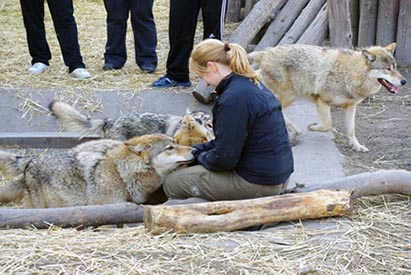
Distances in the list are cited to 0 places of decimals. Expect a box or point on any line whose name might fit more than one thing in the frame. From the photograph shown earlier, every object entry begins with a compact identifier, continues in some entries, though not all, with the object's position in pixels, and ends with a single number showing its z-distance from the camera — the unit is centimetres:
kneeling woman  991
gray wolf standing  1545
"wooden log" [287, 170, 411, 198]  1061
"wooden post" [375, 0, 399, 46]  1931
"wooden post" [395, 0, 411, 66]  1919
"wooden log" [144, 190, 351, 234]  911
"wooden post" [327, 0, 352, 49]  1803
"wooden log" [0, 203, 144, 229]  962
